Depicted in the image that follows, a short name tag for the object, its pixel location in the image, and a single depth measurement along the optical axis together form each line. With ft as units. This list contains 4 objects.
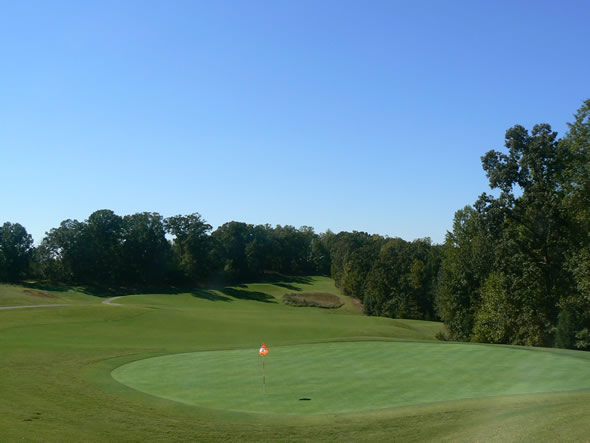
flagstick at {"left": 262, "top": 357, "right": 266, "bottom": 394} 47.09
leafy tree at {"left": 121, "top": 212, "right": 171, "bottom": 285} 325.42
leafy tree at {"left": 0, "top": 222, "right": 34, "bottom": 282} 302.66
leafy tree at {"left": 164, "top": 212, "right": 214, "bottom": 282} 333.21
